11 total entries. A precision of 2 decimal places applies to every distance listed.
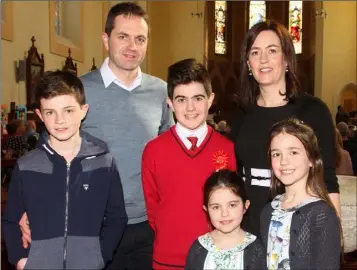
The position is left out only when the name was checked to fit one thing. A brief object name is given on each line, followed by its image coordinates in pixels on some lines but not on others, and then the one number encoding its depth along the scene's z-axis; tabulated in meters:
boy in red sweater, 2.28
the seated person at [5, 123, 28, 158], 6.78
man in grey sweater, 2.42
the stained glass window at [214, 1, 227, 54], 19.02
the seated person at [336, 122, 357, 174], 6.67
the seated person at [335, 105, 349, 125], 11.44
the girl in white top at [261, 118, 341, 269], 1.92
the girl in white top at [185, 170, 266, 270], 2.05
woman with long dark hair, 2.19
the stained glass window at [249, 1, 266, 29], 19.67
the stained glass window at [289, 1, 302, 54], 17.97
